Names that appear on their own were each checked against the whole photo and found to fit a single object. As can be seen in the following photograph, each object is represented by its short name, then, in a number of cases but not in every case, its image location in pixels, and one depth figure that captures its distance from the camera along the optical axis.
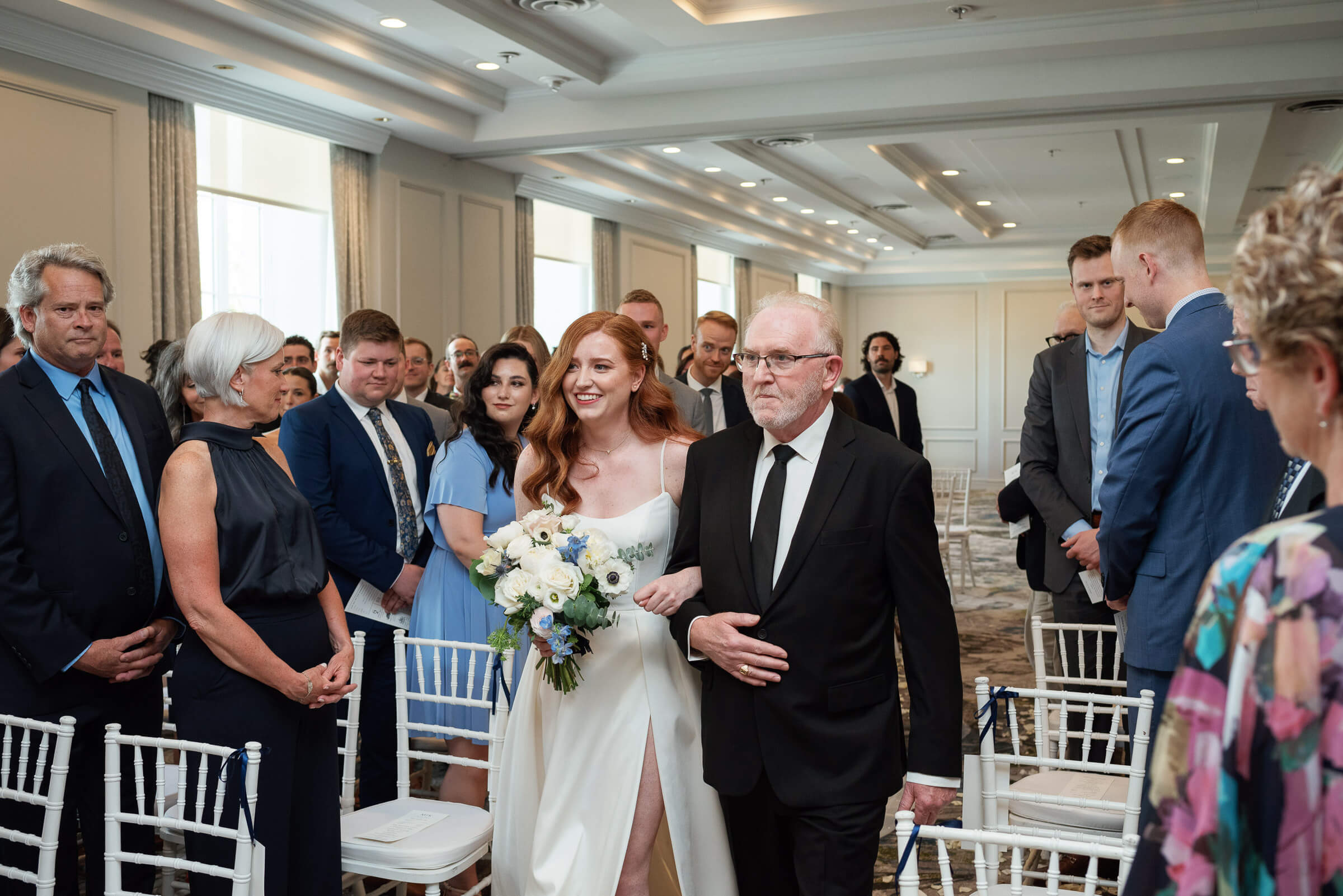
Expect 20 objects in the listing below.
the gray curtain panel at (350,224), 8.32
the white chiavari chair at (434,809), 2.55
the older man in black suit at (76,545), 2.66
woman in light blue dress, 3.53
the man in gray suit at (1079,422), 3.76
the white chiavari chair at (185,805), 2.10
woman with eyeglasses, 0.89
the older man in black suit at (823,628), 2.17
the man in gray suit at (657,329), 4.98
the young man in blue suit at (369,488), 3.77
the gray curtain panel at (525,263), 10.42
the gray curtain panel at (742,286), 15.70
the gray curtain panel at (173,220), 6.79
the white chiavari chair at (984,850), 1.44
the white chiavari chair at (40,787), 2.22
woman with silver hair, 2.45
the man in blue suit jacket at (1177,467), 2.59
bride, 2.42
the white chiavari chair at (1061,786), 2.42
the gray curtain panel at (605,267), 11.97
